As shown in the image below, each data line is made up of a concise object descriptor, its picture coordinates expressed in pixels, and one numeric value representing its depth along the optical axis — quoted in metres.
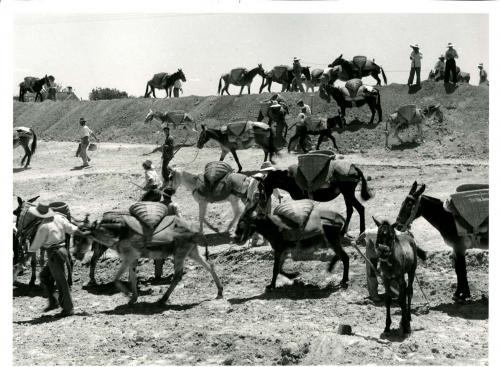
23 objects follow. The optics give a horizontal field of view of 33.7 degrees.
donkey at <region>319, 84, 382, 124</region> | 27.14
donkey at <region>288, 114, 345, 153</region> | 23.84
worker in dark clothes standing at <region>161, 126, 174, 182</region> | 20.53
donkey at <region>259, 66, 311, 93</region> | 34.72
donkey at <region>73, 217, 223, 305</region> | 12.97
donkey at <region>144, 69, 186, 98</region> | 37.25
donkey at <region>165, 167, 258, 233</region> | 16.39
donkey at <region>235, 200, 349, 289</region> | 13.43
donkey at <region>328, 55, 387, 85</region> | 30.25
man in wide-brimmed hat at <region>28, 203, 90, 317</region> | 12.39
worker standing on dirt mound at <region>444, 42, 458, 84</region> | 27.85
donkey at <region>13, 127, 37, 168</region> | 26.50
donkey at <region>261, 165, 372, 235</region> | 15.69
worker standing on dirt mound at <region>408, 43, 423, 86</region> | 28.22
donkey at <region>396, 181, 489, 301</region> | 12.64
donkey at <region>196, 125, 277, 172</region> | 22.00
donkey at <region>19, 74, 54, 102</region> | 42.72
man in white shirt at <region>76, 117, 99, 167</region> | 25.25
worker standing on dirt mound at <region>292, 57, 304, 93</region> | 33.88
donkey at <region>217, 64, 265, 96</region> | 34.97
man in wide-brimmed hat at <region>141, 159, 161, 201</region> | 15.50
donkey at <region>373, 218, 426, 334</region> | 11.03
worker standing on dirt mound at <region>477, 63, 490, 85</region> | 31.33
